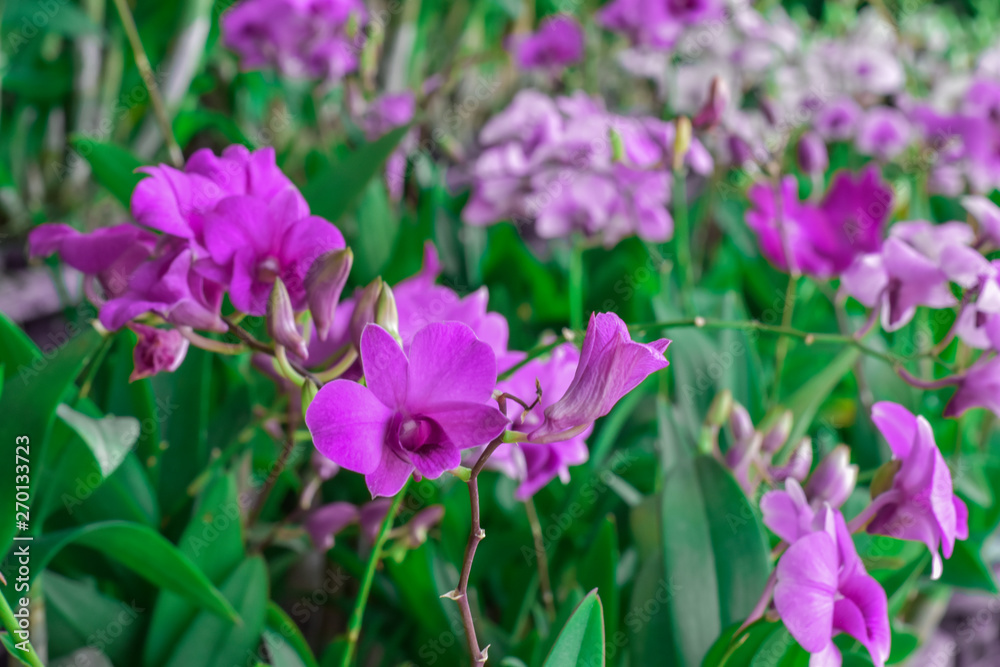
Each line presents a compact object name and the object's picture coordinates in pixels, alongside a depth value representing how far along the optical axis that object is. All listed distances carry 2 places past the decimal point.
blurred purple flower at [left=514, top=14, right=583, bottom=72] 1.15
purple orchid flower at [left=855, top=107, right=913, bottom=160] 1.30
